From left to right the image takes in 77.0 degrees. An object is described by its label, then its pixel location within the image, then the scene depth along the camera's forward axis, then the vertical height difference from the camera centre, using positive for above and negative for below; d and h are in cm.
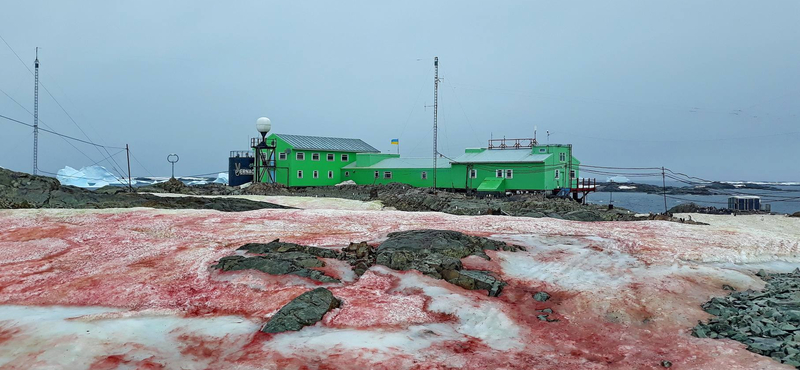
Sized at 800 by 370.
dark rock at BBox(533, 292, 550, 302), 1361 -300
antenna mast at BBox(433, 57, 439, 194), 5523 +1054
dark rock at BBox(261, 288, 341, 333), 1106 -290
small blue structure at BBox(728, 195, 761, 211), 5560 -179
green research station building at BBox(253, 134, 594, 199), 5888 +254
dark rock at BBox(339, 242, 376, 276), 1556 -237
